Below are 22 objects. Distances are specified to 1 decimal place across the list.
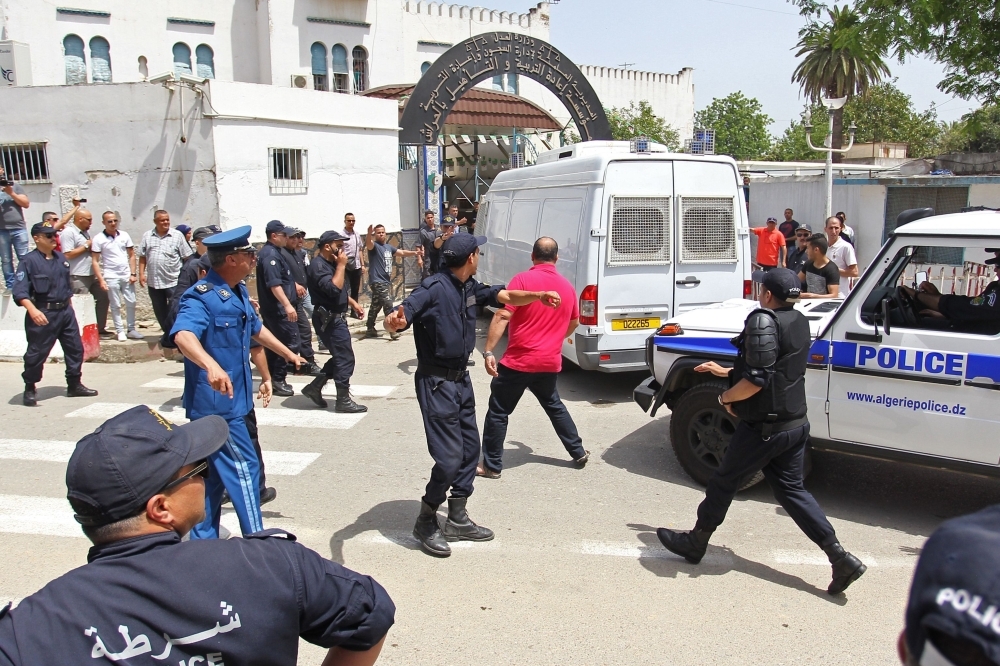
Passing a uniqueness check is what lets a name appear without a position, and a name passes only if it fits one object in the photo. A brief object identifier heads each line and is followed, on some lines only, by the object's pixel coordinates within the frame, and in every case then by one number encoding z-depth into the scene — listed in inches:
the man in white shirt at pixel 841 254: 375.6
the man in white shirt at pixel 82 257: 403.9
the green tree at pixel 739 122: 1820.9
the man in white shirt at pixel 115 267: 414.6
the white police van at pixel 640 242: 311.7
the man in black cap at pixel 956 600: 43.4
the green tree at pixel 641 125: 1358.3
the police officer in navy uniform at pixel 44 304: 312.2
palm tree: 1611.7
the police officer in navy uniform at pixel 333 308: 302.4
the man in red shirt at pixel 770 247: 578.2
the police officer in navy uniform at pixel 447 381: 183.8
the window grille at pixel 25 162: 518.3
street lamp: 588.1
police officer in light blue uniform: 159.8
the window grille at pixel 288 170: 537.3
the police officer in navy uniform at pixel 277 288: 304.8
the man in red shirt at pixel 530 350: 234.1
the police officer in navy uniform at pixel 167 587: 59.4
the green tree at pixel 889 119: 1833.2
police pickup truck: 181.6
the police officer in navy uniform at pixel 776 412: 162.2
